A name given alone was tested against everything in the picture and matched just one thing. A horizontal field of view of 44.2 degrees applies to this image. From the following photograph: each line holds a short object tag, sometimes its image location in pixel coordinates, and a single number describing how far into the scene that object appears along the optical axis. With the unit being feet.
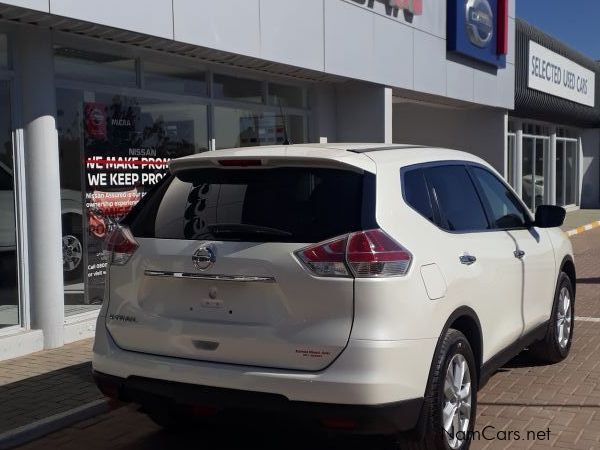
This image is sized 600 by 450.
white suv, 11.48
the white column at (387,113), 38.91
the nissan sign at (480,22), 47.21
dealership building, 22.18
